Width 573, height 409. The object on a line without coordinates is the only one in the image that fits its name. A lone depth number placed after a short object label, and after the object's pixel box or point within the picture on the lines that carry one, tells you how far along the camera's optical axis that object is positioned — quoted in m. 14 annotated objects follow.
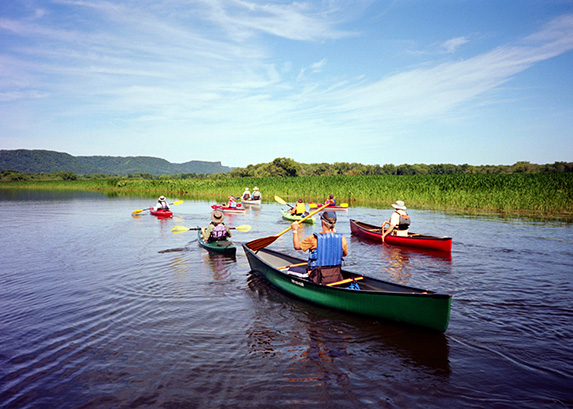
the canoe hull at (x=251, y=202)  28.51
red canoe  11.91
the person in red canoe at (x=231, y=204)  25.57
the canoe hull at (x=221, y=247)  11.38
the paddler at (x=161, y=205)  23.09
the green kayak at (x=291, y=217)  19.20
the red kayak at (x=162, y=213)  22.62
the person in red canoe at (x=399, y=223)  12.89
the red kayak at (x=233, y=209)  24.98
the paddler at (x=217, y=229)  11.54
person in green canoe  6.71
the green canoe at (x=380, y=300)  5.50
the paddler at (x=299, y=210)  18.94
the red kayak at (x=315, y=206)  20.74
